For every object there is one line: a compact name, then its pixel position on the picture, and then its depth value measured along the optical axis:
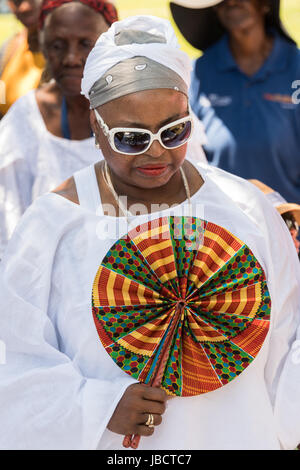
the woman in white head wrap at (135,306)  2.51
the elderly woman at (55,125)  3.66
